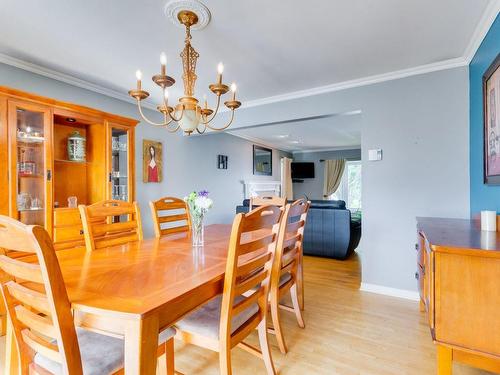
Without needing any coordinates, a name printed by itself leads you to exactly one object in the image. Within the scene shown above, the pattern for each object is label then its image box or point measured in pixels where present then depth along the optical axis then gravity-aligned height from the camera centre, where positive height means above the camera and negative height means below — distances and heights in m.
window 7.65 +0.02
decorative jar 2.70 +0.42
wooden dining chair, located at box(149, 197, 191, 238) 2.12 -0.25
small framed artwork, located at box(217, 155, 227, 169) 5.24 +0.51
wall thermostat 2.82 +0.34
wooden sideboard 1.13 -0.50
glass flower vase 1.75 -0.27
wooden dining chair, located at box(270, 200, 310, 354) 1.59 -0.53
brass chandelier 1.78 +0.59
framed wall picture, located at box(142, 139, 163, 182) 3.69 +0.37
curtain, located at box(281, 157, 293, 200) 7.71 +0.29
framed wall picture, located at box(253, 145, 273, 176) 6.58 +0.68
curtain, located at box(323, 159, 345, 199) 7.73 +0.34
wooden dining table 0.84 -0.38
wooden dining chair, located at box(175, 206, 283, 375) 1.15 -0.59
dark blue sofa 3.90 -0.66
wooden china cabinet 2.12 +0.26
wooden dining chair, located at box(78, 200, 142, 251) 1.71 -0.26
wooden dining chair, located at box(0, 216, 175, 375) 0.81 -0.47
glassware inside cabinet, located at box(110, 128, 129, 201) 2.99 +0.26
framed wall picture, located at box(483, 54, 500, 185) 1.73 +0.43
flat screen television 8.12 +0.51
